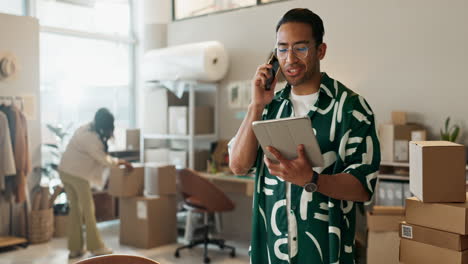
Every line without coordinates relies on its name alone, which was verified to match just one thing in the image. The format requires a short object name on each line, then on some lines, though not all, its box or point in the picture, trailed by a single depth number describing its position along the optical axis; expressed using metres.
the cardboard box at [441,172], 1.97
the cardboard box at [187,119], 5.98
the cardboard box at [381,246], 3.06
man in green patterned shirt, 1.59
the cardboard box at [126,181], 5.41
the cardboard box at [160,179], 5.43
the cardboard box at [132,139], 6.80
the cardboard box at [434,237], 1.95
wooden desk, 5.10
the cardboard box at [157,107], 6.25
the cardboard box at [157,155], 6.39
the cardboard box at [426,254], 1.96
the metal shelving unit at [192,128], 5.86
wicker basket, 5.58
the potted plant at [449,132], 4.21
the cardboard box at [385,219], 3.11
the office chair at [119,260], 1.54
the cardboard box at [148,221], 5.31
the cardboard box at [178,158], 6.09
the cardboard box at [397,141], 4.40
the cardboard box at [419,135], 4.33
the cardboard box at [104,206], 6.38
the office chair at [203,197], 4.97
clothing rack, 5.29
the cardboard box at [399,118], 4.47
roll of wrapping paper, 5.61
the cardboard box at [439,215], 1.94
